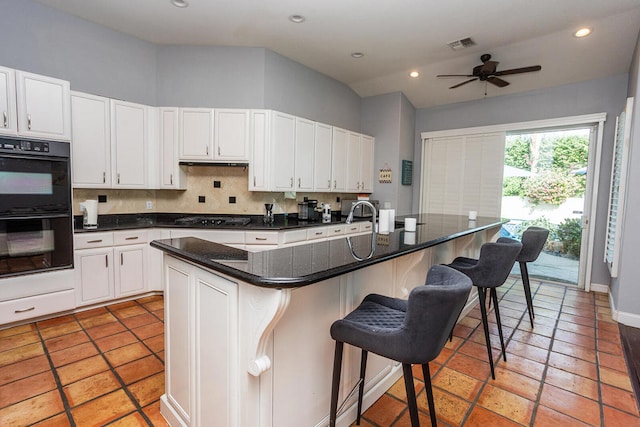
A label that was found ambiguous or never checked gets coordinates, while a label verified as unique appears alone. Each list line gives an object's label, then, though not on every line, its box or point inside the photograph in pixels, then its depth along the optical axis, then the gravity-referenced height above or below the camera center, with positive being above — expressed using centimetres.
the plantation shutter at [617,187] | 315 +14
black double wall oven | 262 -19
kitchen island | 118 -60
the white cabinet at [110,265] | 309 -81
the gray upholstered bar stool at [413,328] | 113 -56
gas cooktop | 378 -39
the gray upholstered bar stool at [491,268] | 217 -50
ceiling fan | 355 +149
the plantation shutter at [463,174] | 486 +37
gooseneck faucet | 141 -28
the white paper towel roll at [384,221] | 231 -20
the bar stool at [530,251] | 306 -52
